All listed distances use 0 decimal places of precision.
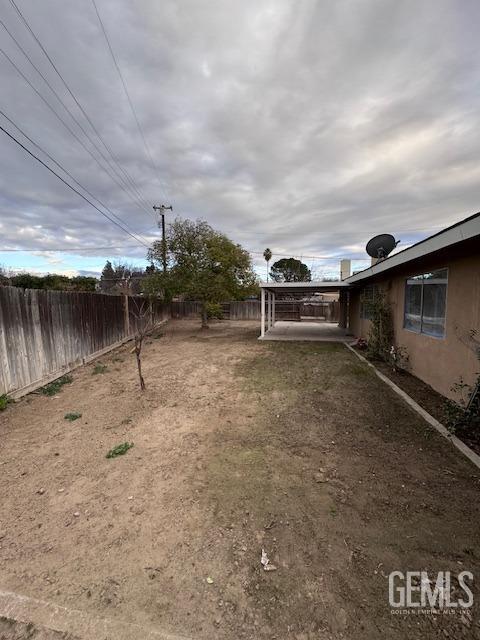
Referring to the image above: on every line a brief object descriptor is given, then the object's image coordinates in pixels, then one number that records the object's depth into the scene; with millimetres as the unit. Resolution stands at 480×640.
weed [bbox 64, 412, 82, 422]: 4180
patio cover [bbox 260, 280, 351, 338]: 10773
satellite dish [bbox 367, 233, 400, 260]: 9164
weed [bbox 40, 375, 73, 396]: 5264
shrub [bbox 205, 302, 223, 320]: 15657
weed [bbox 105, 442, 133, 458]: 3170
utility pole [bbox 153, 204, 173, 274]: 13672
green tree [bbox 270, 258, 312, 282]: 40250
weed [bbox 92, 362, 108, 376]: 6666
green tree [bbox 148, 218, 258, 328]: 12797
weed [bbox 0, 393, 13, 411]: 4398
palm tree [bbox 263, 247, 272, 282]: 41781
